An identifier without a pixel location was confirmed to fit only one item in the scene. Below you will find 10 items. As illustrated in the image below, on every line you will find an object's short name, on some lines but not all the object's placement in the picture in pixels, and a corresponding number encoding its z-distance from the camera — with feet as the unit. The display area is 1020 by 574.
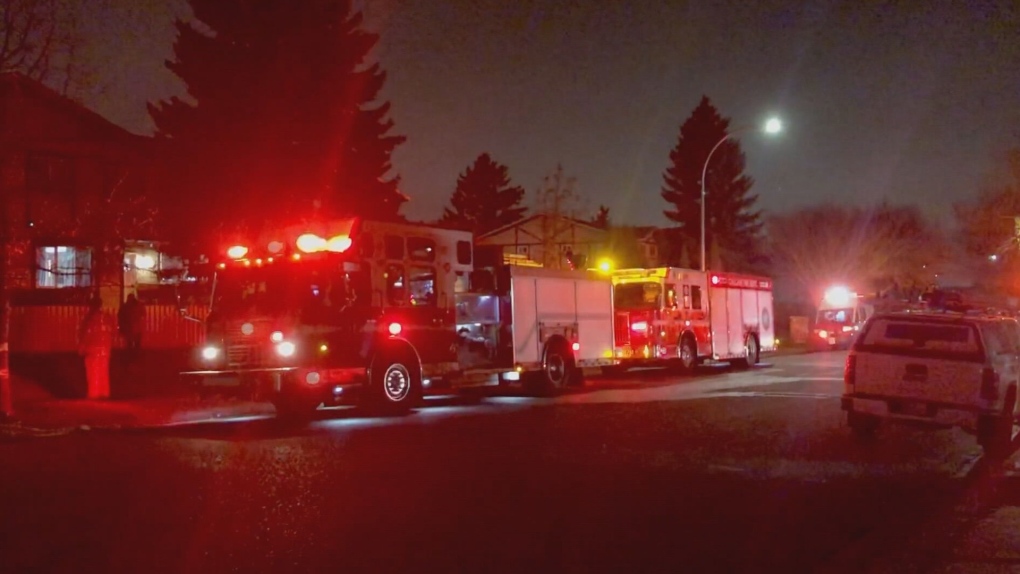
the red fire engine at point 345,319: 52.16
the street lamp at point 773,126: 91.61
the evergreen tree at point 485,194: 328.90
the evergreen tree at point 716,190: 256.32
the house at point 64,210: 54.80
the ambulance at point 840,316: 138.92
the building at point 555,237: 145.48
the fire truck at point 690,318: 82.02
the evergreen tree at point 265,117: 92.02
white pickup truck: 42.57
